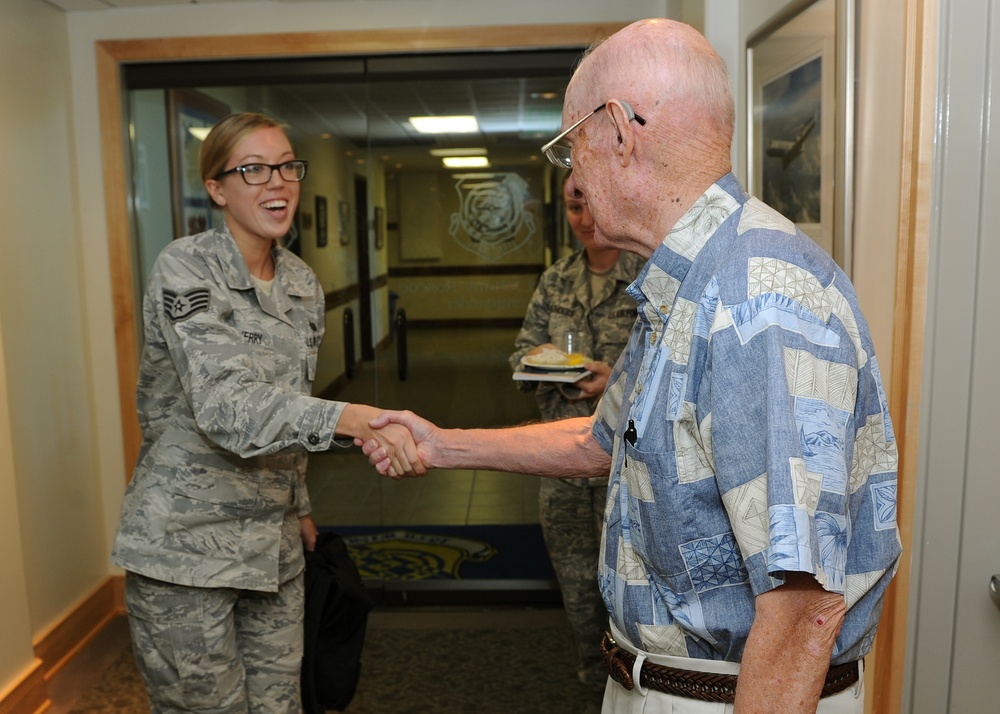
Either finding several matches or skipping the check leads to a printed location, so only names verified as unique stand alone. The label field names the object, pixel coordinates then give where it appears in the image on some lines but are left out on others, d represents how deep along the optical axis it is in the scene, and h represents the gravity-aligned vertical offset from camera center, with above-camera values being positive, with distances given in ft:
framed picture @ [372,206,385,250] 13.76 +0.22
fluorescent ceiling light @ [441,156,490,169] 13.69 +1.19
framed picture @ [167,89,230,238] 13.33 +1.42
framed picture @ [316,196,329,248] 13.56 +0.28
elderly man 3.39 -0.79
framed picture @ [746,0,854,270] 6.61 +0.99
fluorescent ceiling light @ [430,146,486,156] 13.64 +1.34
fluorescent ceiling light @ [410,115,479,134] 13.47 +1.75
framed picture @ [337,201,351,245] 13.66 +0.32
